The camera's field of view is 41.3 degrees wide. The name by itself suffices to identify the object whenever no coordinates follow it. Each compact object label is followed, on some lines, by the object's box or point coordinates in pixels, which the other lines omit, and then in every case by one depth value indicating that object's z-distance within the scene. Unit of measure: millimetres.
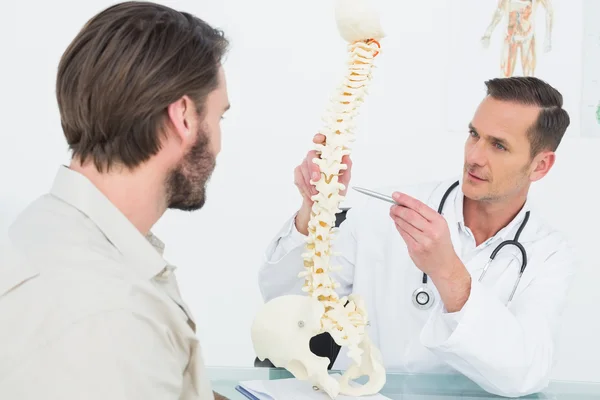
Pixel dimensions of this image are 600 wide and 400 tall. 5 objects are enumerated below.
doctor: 1745
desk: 1622
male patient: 953
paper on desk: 1529
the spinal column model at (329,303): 1512
